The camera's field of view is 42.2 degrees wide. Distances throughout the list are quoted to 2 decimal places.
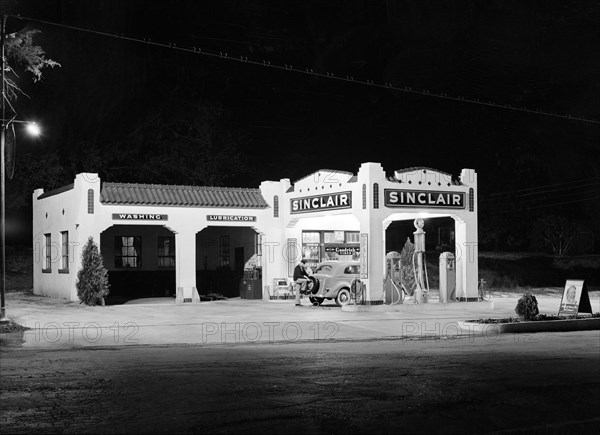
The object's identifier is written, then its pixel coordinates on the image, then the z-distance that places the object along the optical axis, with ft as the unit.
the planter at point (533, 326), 62.03
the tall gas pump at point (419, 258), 88.07
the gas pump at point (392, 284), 86.12
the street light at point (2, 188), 63.00
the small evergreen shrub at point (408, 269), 93.71
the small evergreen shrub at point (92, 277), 86.99
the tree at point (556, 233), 159.12
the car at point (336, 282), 88.33
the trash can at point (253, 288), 101.40
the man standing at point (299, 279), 88.63
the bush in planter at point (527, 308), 65.67
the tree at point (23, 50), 73.97
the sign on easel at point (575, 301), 69.10
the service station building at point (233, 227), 87.76
